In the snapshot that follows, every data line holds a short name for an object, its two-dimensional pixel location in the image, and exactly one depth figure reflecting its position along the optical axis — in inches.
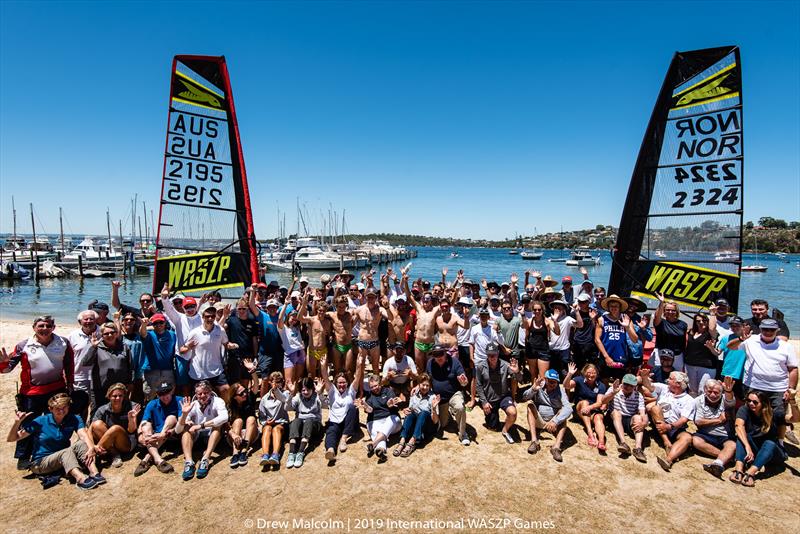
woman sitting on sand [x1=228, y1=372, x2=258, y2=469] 213.0
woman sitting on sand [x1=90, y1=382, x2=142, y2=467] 204.8
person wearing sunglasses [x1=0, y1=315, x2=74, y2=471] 198.1
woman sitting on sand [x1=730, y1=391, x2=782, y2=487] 197.9
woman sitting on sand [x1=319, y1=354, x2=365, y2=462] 230.4
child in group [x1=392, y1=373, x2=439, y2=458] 230.5
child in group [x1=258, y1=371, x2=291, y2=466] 219.5
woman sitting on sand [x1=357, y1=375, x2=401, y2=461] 228.3
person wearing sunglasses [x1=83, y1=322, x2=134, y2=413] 213.5
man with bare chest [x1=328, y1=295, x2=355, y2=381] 278.5
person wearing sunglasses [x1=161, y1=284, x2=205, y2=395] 248.4
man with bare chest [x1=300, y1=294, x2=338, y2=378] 275.1
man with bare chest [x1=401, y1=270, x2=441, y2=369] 280.4
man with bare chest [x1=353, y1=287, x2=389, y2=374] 279.5
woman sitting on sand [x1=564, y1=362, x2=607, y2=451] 234.6
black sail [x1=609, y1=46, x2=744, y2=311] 289.4
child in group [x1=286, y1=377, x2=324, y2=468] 221.1
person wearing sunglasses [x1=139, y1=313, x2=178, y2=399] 227.6
